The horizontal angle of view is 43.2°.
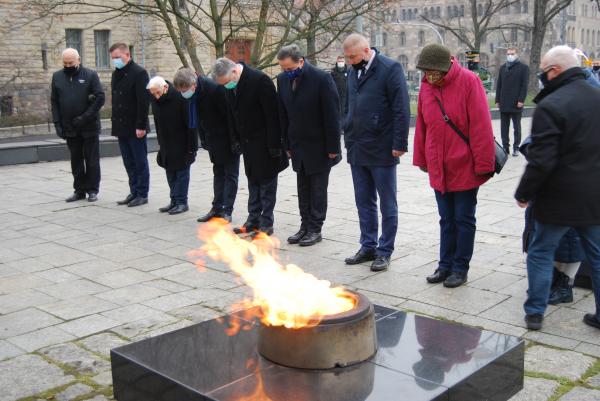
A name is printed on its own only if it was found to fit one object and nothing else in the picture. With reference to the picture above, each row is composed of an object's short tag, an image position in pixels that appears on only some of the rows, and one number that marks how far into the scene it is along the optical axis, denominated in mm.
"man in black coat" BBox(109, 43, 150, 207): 10320
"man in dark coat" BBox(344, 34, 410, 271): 6688
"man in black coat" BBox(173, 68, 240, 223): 8914
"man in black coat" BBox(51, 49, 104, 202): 10641
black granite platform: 3535
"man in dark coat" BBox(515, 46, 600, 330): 4816
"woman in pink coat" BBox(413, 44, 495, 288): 5891
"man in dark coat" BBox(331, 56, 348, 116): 18859
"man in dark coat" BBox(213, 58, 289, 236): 8094
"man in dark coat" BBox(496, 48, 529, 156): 14648
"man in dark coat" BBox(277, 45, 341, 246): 7598
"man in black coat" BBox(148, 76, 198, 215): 9633
